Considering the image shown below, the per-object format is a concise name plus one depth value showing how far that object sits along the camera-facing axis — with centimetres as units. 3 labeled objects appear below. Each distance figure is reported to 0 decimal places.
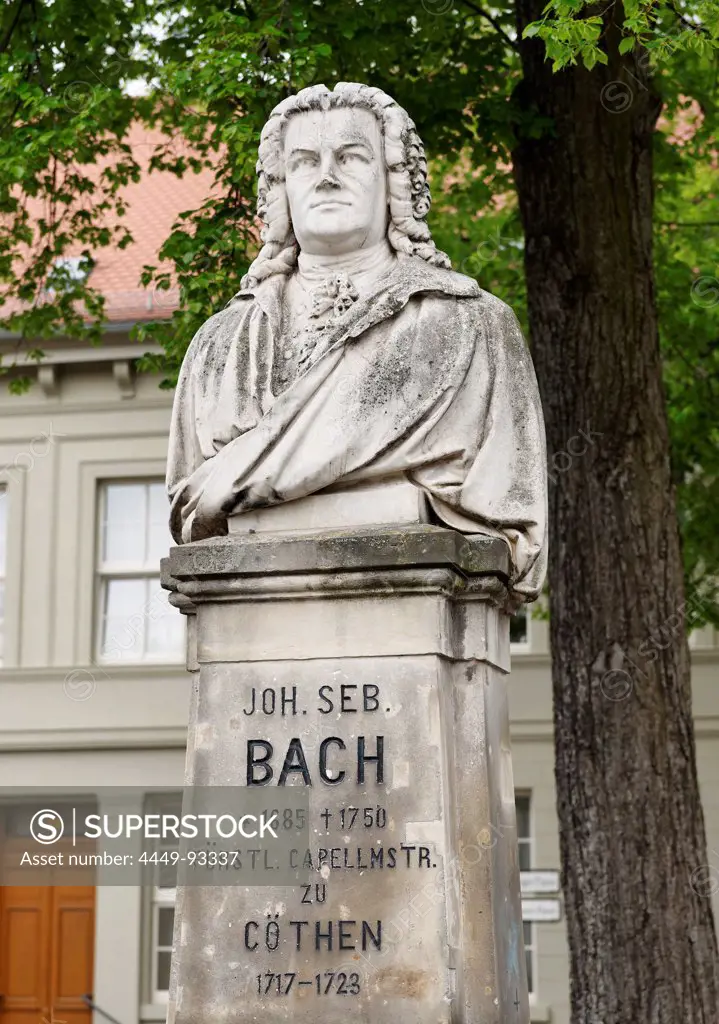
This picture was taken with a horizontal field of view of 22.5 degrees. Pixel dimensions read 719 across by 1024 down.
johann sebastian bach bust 579
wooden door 2108
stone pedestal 537
